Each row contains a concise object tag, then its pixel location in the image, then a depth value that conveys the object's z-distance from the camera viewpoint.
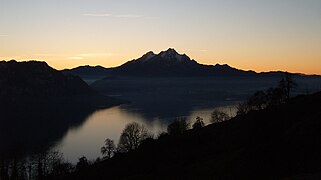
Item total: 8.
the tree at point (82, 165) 82.07
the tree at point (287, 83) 104.62
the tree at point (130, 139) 104.53
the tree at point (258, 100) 121.50
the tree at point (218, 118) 128.15
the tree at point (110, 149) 103.69
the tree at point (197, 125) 106.04
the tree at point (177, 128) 104.47
